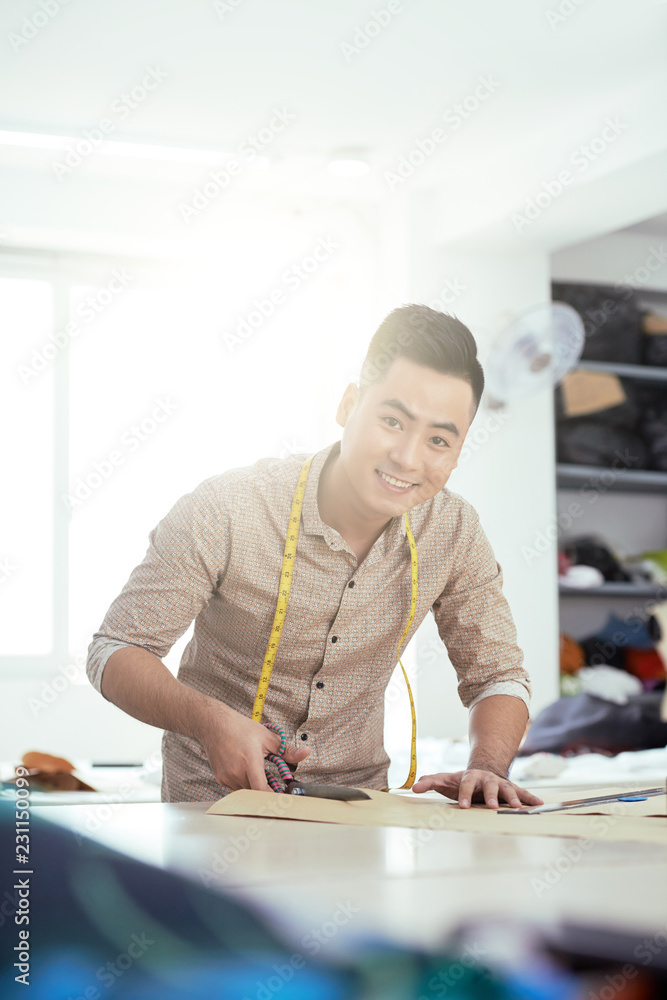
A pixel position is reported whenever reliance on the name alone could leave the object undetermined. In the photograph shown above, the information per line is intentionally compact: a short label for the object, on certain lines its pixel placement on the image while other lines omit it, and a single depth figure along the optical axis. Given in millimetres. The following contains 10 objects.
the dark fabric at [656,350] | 5500
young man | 1579
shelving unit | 5336
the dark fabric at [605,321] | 5457
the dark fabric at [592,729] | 3863
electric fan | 4656
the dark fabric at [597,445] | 5340
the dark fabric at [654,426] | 5441
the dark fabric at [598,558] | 5332
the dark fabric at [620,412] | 5398
